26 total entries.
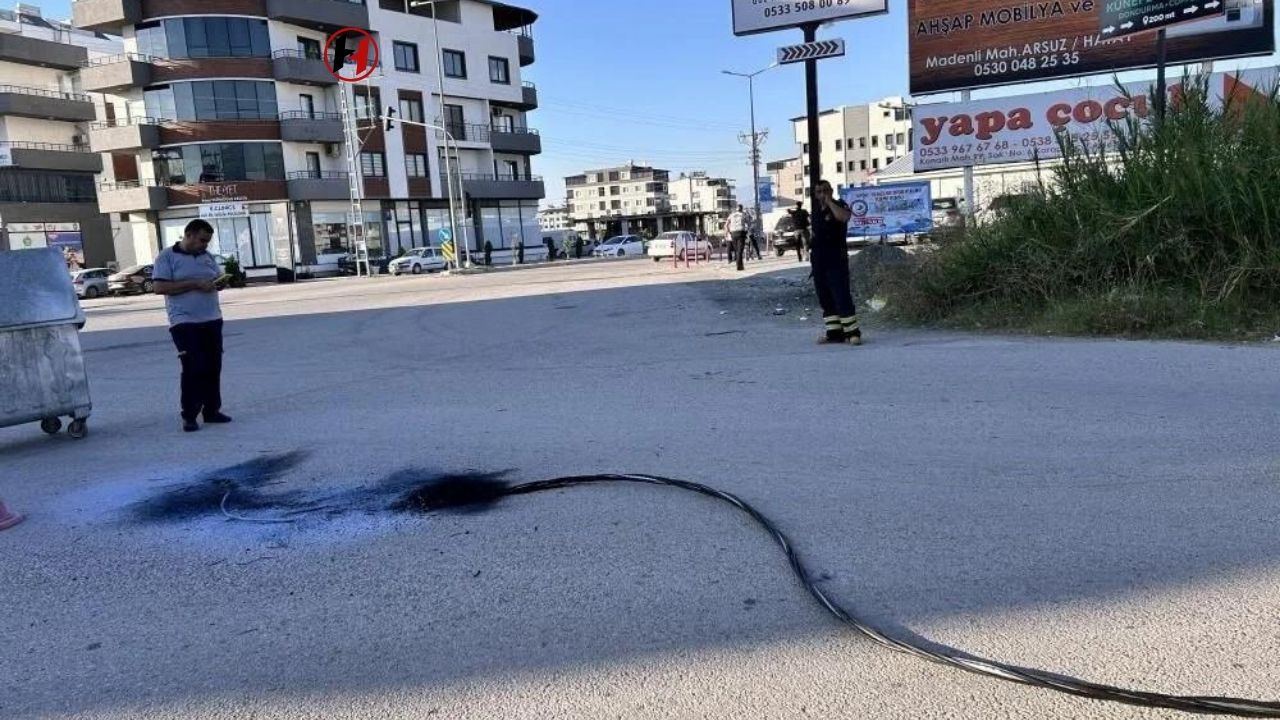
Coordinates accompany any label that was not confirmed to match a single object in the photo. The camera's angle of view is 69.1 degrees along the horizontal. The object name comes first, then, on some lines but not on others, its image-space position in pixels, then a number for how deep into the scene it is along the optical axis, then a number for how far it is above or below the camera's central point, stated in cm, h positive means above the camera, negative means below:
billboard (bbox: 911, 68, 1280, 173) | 2055 +198
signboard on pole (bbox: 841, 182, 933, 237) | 2439 +39
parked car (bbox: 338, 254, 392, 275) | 5525 -21
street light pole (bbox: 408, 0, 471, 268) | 4852 +772
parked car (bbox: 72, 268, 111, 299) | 4341 -9
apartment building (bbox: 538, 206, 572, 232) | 18238 +568
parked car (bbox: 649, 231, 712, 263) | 3909 -35
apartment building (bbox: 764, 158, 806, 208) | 15000 +916
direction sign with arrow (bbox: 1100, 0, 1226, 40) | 1113 +234
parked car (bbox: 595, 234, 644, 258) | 6606 -34
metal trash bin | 741 -49
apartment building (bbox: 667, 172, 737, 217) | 16350 +816
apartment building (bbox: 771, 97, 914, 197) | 11631 +1112
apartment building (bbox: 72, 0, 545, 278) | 5150 +820
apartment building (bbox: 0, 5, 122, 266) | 5753 +912
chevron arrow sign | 1377 +262
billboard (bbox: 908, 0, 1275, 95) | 1898 +345
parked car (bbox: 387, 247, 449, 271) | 5119 -30
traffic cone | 518 -130
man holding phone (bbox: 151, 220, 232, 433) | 777 -31
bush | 977 -42
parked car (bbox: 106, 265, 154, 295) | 4275 -16
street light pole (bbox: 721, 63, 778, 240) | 6066 +522
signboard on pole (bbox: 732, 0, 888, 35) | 1466 +347
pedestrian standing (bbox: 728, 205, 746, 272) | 2852 +10
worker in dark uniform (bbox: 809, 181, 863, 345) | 1004 -33
